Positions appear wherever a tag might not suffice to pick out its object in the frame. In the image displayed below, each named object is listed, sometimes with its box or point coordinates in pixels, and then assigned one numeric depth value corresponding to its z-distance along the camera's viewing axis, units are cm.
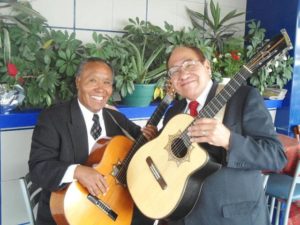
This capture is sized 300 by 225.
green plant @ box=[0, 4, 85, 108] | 197
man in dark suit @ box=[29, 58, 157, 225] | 163
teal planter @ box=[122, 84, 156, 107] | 241
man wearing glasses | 124
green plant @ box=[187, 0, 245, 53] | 306
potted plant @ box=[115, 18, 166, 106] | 229
